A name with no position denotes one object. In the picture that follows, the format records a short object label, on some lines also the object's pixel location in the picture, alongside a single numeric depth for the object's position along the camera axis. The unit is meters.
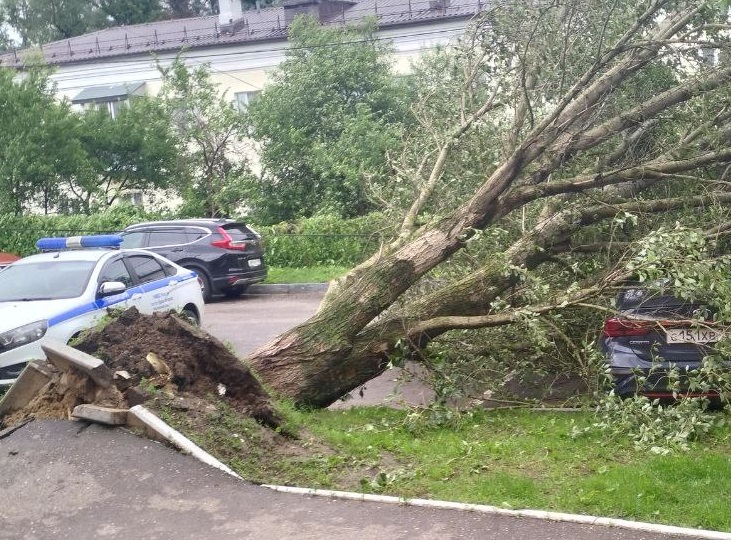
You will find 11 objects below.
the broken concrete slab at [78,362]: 6.55
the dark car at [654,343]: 7.33
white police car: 9.57
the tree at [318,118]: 24.65
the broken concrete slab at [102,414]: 6.43
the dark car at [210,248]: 18.72
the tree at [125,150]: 26.67
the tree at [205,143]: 25.83
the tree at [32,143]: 24.41
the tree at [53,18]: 54.06
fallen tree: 8.02
